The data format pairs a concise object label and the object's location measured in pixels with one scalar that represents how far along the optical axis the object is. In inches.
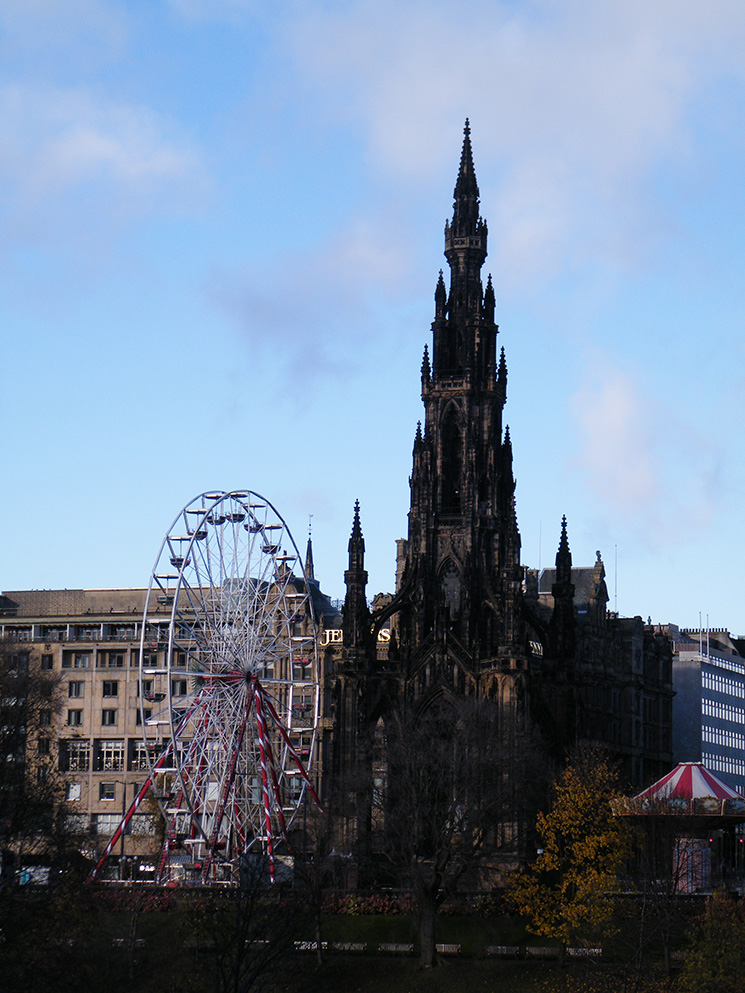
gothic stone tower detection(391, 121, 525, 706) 5940.0
